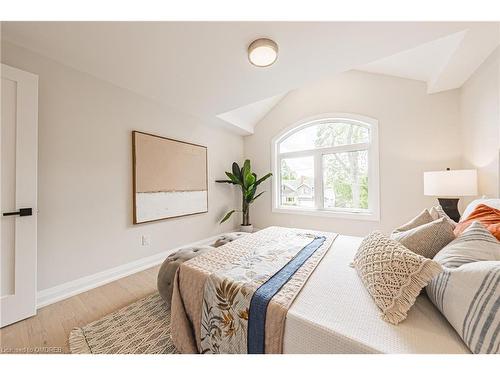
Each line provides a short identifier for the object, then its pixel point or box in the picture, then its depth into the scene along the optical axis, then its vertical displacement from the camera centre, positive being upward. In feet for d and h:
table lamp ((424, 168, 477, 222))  6.25 +0.08
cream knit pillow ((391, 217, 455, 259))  3.26 -0.87
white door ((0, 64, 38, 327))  4.73 -0.05
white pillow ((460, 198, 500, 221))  4.26 -0.38
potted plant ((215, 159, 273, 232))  11.98 +0.45
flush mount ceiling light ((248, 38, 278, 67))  5.07 +3.84
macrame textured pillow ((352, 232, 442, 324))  2.43 -1.23
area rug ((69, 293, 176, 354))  3.96 -3.28
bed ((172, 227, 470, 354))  2.10 -1.68
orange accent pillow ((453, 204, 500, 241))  3.33 -0.62
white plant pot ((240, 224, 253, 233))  12.44 -2.51
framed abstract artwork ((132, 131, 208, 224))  7.81 +0.61
